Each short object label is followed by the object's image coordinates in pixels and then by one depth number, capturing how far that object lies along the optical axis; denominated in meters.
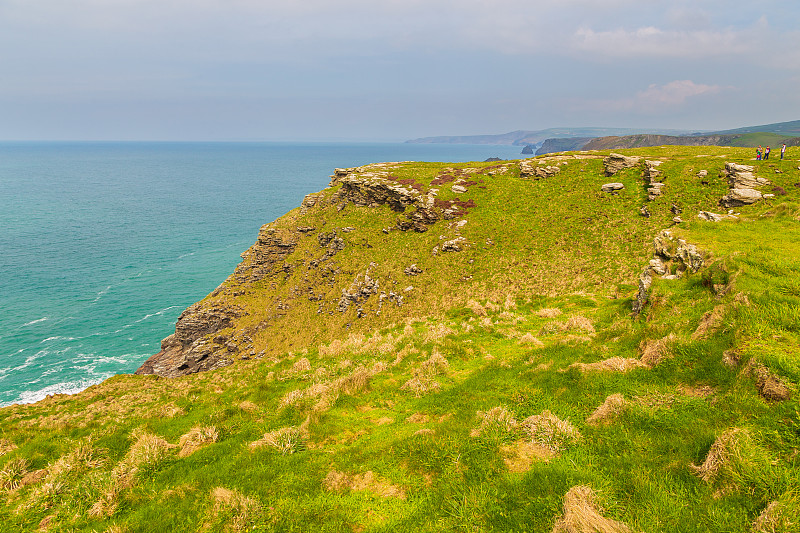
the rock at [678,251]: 18.86
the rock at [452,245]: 48.76
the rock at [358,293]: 47.25
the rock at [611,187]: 51.07
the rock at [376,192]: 59.72
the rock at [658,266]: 21.75
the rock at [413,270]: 47.19
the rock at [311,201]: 69.94
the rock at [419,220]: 55.25
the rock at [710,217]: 26.38
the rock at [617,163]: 55.59
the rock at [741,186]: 37.03
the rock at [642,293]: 19.32
